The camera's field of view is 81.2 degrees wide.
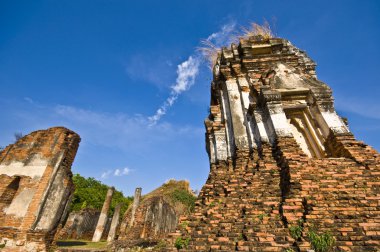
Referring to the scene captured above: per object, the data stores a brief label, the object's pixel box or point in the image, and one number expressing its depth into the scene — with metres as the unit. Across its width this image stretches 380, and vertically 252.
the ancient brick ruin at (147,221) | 14.19
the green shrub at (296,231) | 3.24
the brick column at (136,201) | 16.72
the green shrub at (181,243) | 3.83
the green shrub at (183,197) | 23.84
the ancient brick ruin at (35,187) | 7.35
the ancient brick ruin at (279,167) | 3.34
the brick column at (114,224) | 17.92
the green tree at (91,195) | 32.28
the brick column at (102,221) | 19.31
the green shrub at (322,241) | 2.95
